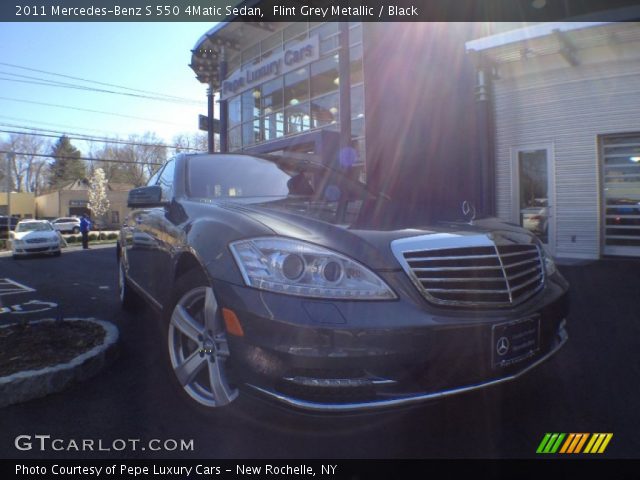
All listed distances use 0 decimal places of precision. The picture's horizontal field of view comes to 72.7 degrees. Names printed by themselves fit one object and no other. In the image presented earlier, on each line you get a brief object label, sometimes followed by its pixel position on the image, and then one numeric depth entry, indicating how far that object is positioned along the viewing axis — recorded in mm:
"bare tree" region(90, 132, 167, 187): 45438
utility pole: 34034
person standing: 18547
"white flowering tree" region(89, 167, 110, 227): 50281
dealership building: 8148
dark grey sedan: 1648
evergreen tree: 65438
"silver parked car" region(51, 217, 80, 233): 38094
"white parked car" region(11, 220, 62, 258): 14008
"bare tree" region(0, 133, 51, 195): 63644
